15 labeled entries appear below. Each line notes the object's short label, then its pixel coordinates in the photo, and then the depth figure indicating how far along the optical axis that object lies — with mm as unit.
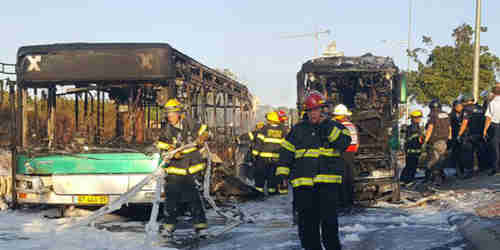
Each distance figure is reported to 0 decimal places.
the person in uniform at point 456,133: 13711
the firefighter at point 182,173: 7961
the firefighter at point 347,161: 9516
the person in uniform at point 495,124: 12219
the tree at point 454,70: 30141
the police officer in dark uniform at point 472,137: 13266
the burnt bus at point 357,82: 14117
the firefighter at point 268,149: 13172
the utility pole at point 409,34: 53416
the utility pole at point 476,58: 18016
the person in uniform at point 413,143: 13430
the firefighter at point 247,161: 16291
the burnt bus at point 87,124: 9516
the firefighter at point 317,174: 6254
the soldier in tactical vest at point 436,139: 12953
